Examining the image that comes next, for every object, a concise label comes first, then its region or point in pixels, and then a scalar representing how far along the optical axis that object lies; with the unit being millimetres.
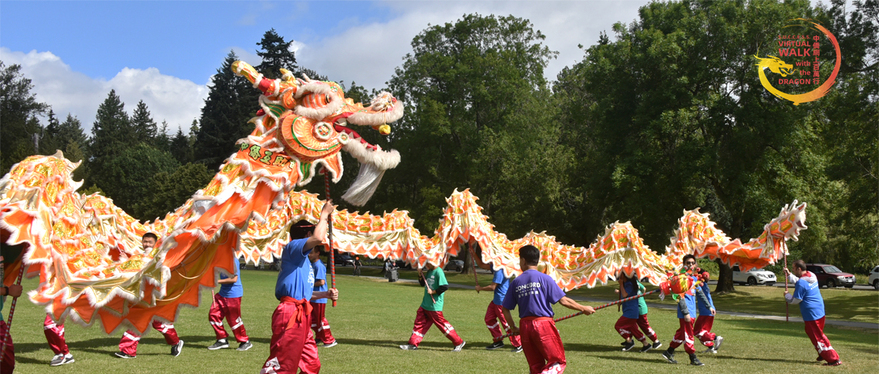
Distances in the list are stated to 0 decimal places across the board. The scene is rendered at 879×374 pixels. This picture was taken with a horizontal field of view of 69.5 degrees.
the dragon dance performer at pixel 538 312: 5926
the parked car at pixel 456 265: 42938
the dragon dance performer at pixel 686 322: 9539
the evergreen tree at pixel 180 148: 66375
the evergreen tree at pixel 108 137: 57156
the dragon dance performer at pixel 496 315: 10836
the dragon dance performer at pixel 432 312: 10422
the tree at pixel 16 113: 49625
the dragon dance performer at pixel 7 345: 6066
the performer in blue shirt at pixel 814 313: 9719
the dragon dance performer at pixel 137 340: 8953
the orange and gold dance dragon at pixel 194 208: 5086
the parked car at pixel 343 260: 51378
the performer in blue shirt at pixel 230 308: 9625
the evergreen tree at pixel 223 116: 49188
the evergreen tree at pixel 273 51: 47750
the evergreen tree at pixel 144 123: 78250
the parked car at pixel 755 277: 33000
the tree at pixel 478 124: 34438
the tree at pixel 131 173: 53594
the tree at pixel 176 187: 42469
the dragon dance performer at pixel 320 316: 9914
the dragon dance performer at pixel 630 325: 10742
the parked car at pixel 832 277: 30781
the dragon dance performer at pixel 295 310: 5812
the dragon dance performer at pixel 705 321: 10125
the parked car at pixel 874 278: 30672
